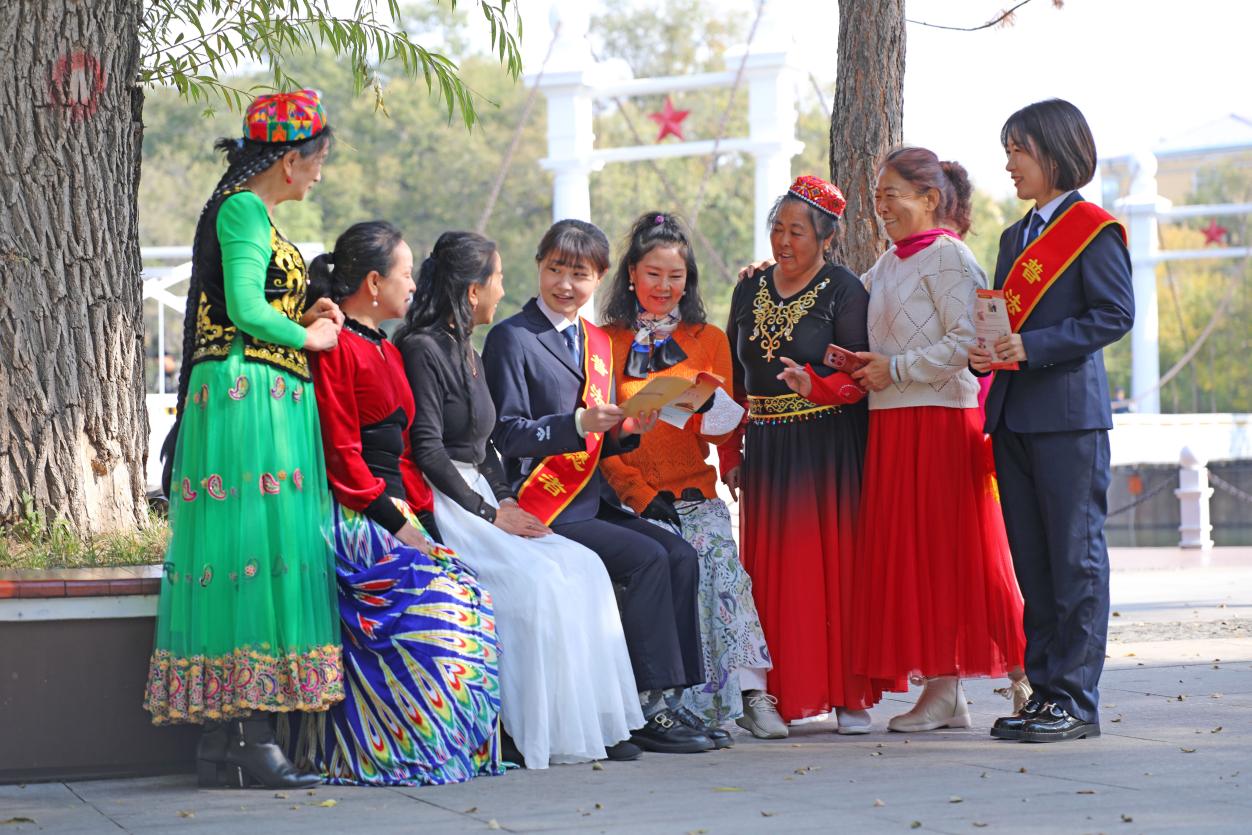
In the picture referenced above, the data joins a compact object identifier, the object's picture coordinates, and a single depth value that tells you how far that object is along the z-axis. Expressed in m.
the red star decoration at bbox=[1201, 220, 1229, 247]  33.06
